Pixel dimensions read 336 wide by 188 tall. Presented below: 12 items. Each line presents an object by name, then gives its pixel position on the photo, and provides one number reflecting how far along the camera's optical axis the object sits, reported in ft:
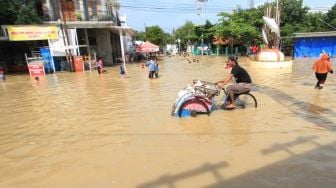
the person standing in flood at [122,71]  70.08
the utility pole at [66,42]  91.91
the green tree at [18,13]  90.17
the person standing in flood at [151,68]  66.23
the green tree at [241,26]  139.64
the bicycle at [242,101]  31.39
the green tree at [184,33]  238.11
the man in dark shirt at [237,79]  29.99
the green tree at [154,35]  241.96
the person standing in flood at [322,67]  41.06
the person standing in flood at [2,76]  76.26
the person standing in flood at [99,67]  82.69
